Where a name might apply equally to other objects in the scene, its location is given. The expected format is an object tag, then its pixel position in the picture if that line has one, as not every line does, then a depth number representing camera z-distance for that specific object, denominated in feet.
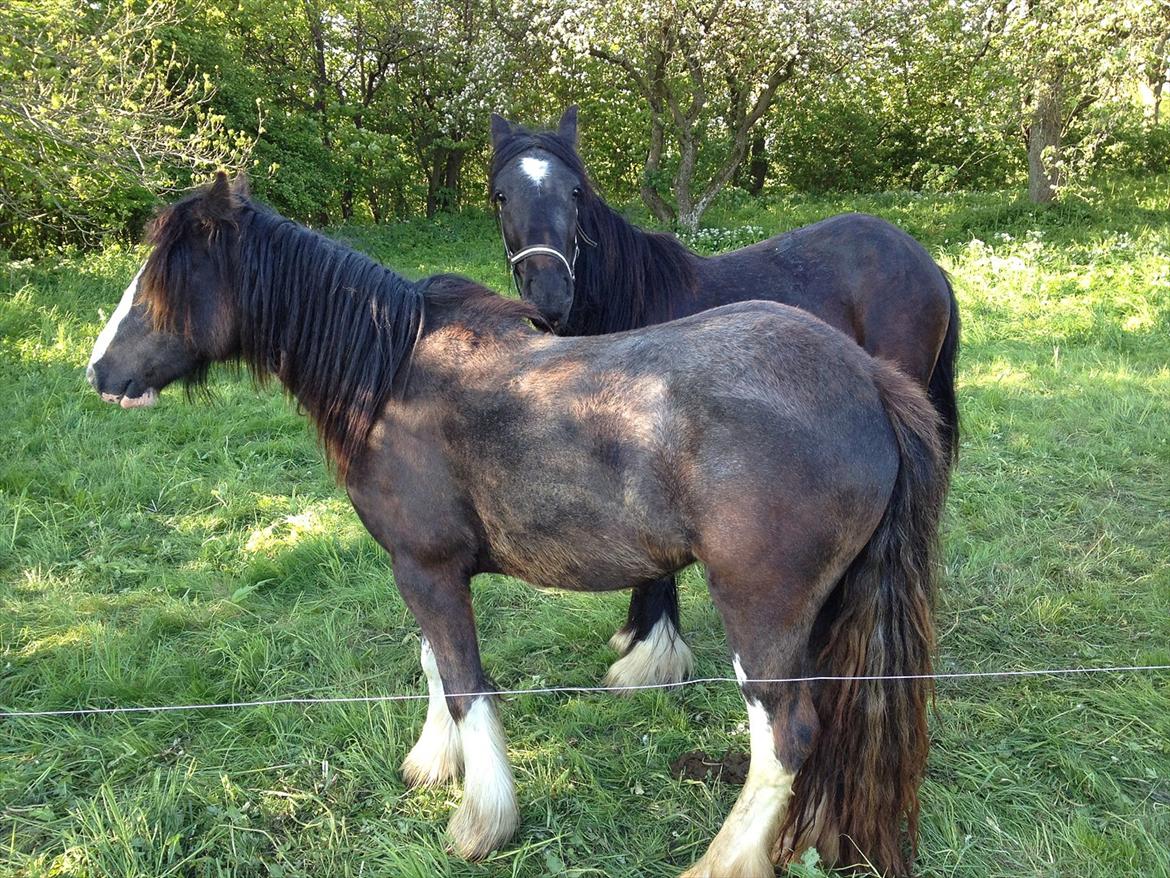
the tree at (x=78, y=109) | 20.81
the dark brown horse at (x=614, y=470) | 6.68
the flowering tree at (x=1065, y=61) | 29.50
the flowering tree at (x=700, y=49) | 39.24
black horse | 11.25
